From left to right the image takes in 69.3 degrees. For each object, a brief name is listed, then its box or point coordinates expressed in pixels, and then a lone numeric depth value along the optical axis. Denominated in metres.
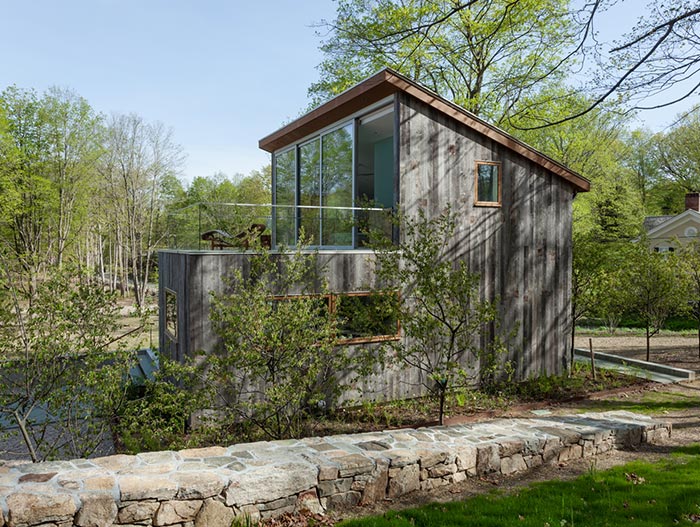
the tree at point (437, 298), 7.38
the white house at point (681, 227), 28.36
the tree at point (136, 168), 26.84
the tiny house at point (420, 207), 9.02
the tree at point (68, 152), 25.64
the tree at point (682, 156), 33.44
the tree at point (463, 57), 17.56
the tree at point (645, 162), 37.53
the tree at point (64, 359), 5.36
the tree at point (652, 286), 12.13
